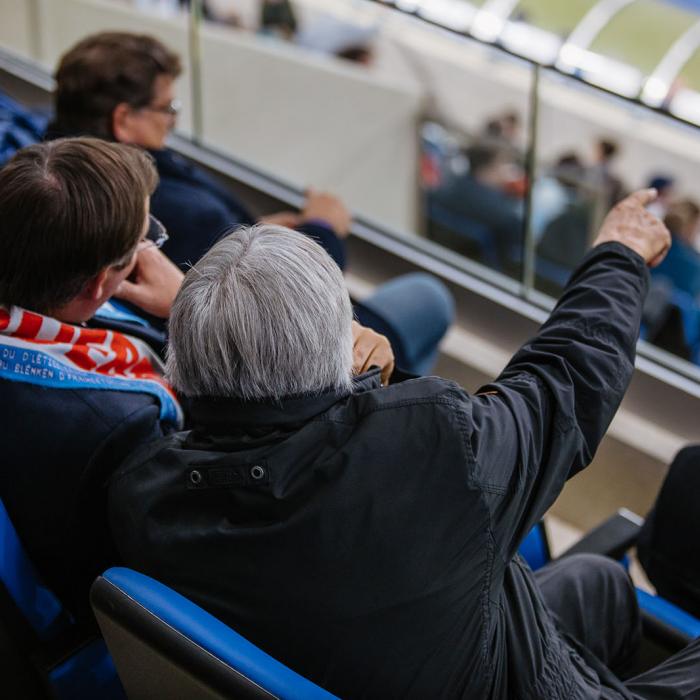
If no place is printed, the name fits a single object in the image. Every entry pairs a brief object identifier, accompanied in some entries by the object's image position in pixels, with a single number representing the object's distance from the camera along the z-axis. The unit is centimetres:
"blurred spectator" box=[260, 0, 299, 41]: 625
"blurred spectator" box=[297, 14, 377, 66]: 733
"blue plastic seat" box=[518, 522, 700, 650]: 165
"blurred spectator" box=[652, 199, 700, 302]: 502
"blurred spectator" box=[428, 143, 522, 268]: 470
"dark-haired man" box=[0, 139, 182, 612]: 140
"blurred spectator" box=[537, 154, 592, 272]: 381
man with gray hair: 115
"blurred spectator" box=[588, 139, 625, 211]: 490
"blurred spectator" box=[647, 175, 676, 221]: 775
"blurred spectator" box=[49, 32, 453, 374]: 219
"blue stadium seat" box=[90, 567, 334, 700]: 110
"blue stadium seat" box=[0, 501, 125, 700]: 140
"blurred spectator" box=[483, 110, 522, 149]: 743
